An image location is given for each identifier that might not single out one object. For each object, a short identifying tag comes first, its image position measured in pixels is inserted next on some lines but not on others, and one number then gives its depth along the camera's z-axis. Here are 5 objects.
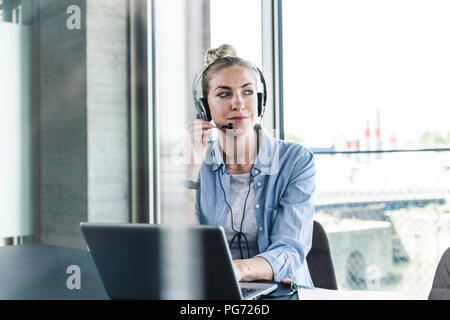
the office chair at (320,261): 1.41
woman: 1.29
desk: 0.98
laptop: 0.75
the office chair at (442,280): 1.07
